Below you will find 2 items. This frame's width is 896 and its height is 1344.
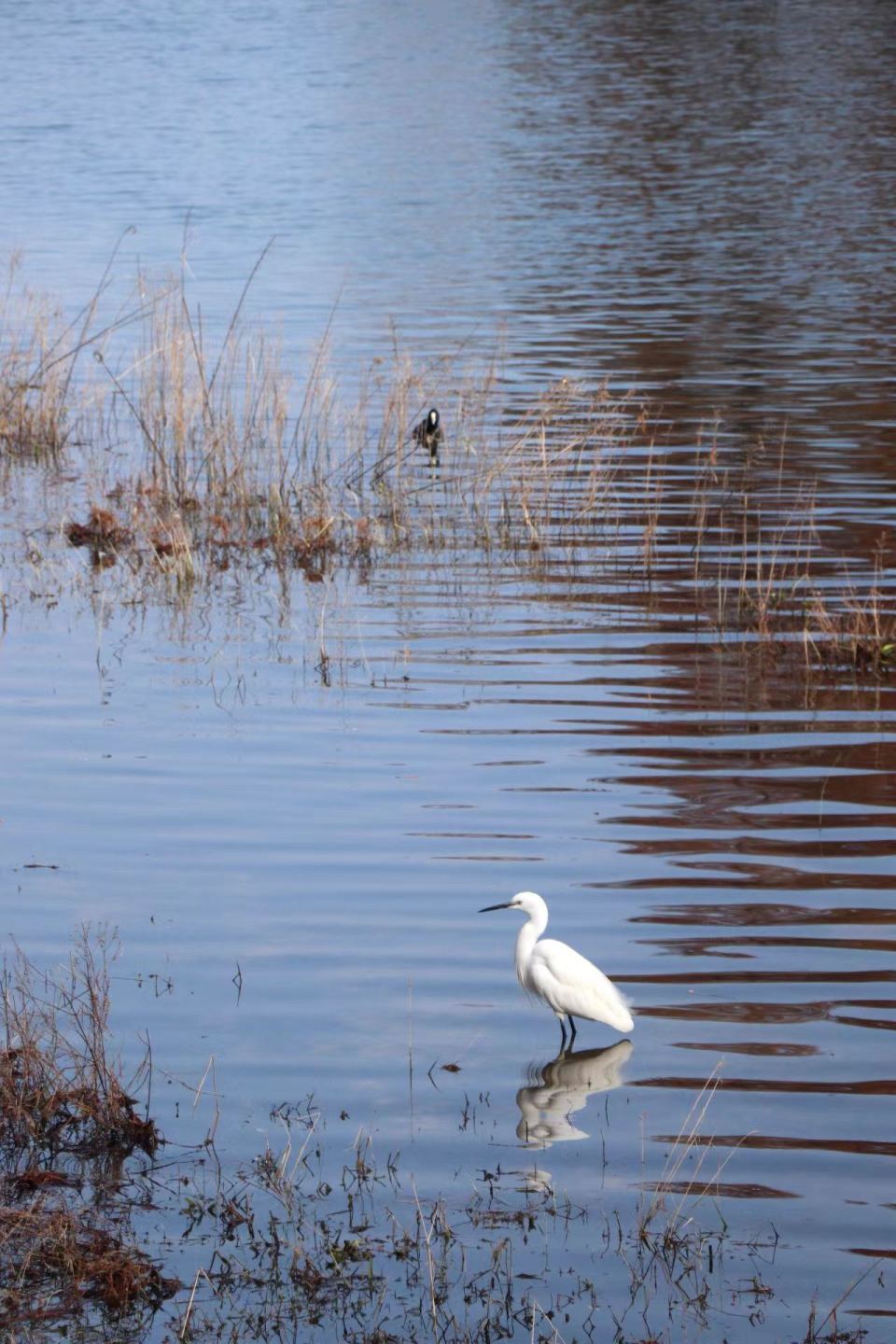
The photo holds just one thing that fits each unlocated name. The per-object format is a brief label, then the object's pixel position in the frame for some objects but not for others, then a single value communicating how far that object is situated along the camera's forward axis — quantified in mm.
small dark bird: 29922
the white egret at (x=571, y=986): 12055
